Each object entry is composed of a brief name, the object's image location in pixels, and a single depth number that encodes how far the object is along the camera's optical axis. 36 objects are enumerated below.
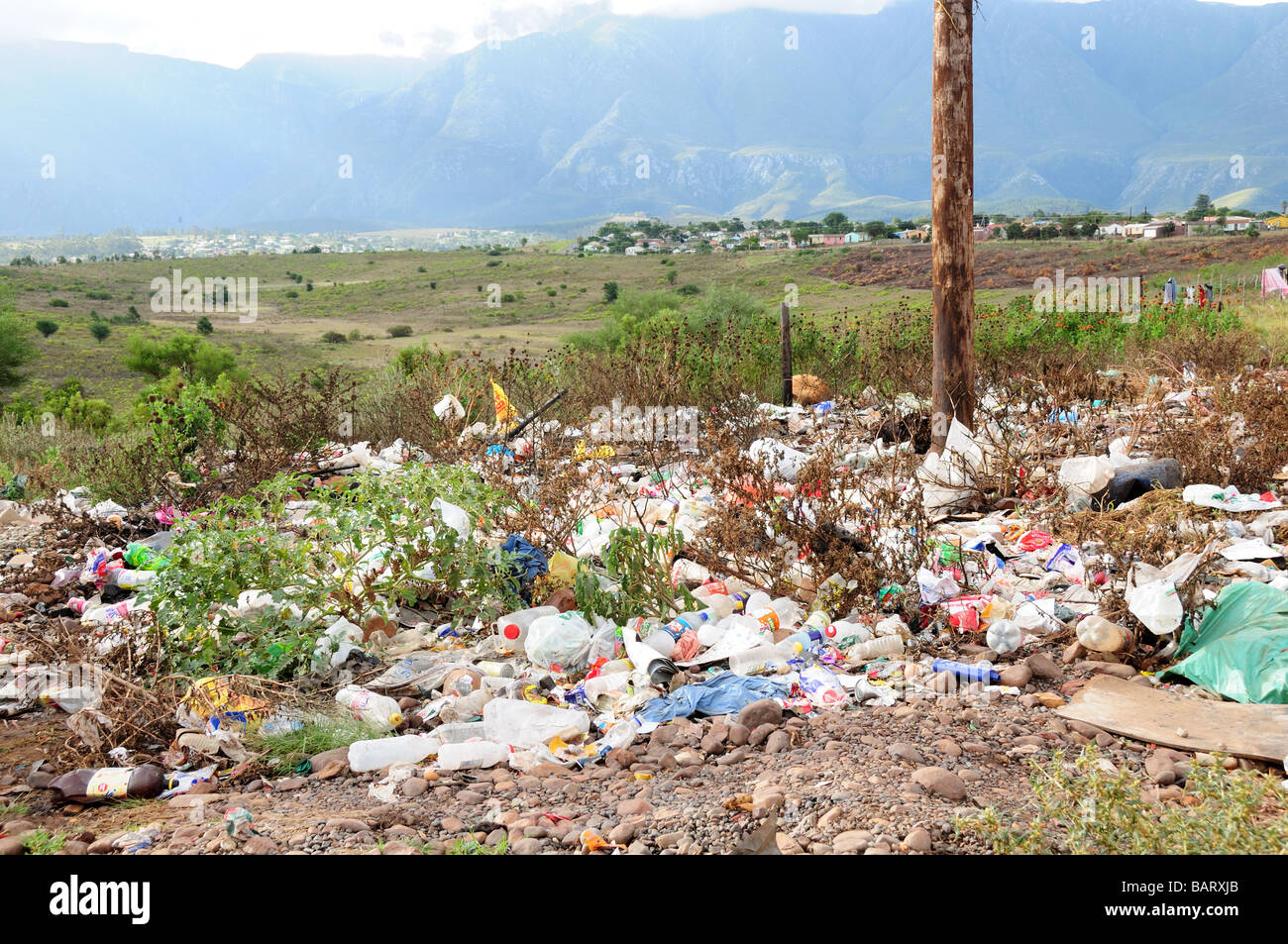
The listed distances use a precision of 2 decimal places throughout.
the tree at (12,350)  24.89
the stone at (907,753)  2.43
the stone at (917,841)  1.93
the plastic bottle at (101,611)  4.19
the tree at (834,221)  55.15
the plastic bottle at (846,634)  3.41
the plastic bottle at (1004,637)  3.27
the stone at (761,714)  2.80
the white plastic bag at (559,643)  3.51
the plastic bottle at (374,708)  3.05
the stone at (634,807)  2.22
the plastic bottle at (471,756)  2.73
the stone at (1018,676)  2.98
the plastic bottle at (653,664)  3.20
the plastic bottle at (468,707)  3.05
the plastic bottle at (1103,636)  3.13
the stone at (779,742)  2.61
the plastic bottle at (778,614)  3.60
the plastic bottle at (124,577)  4.65
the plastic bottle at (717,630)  3.53
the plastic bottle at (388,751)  2.78
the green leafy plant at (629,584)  3.70
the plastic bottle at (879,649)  3.30
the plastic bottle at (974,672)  3.04
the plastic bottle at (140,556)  4.72
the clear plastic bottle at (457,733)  2.89
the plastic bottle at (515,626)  3.74
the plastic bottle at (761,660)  3.27
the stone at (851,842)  1.95
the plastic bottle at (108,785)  2.71
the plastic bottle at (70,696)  3.39
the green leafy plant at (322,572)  3.33
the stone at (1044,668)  3.05
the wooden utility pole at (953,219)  5.47
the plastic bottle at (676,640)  3.45
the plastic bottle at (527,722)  2.88
